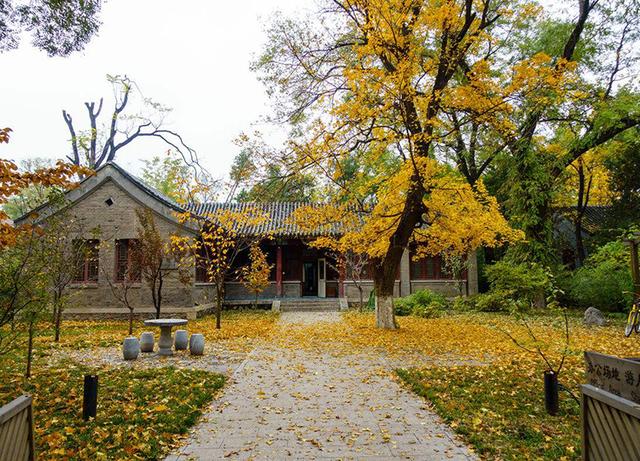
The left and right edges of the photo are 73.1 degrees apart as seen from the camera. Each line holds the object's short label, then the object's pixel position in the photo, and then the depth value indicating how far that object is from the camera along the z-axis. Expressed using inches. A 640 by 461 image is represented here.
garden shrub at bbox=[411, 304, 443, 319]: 683.4
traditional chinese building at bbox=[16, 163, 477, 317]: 684.1
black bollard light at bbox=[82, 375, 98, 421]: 201.9
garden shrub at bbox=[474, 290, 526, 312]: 711.1
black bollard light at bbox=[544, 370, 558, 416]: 207.9
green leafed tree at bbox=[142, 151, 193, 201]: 1526.8
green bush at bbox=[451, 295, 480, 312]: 770.9
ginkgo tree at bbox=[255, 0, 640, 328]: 408.5
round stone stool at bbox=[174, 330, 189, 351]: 394.9
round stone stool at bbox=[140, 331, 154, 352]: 387.9
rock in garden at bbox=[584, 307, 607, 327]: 565.9
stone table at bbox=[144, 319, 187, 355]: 377.7
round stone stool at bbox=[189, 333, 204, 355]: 376.5
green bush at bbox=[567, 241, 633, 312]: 622.2
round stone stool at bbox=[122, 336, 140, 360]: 355.9
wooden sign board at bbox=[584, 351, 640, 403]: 148.6
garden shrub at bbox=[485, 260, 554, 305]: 689.0
